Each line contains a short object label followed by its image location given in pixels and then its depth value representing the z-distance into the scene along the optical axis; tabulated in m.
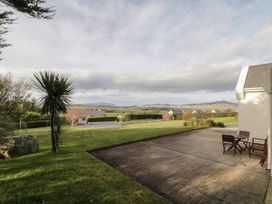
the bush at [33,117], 30.55
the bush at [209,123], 19.81
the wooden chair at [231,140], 7.76
